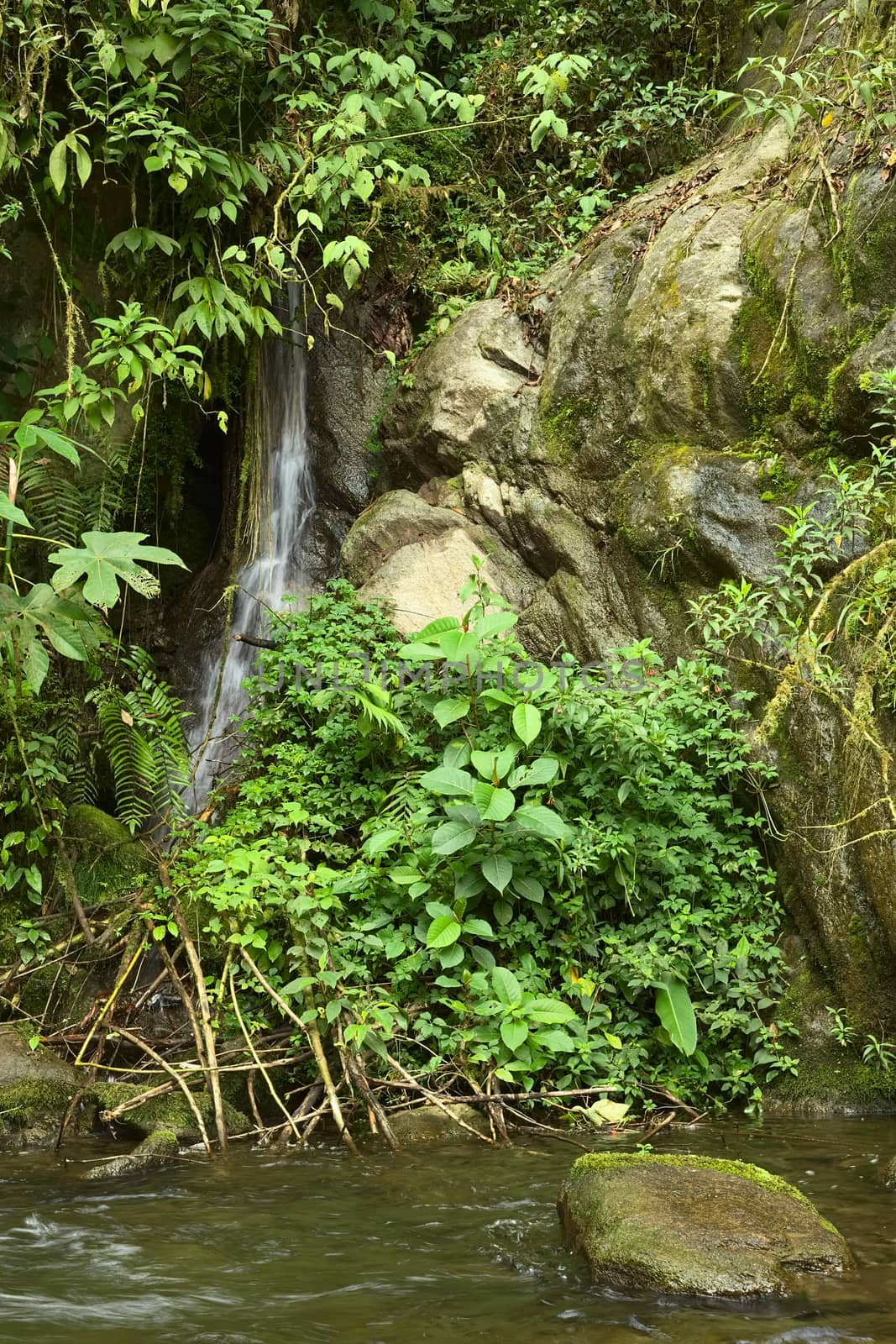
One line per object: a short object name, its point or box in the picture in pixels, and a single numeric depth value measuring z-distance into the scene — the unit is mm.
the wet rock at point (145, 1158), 4359
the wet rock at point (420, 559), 7086
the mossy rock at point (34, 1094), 4941
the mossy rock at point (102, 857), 6371
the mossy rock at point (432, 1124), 4770
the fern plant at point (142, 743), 6551
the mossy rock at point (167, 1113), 4832
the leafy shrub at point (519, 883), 5078
